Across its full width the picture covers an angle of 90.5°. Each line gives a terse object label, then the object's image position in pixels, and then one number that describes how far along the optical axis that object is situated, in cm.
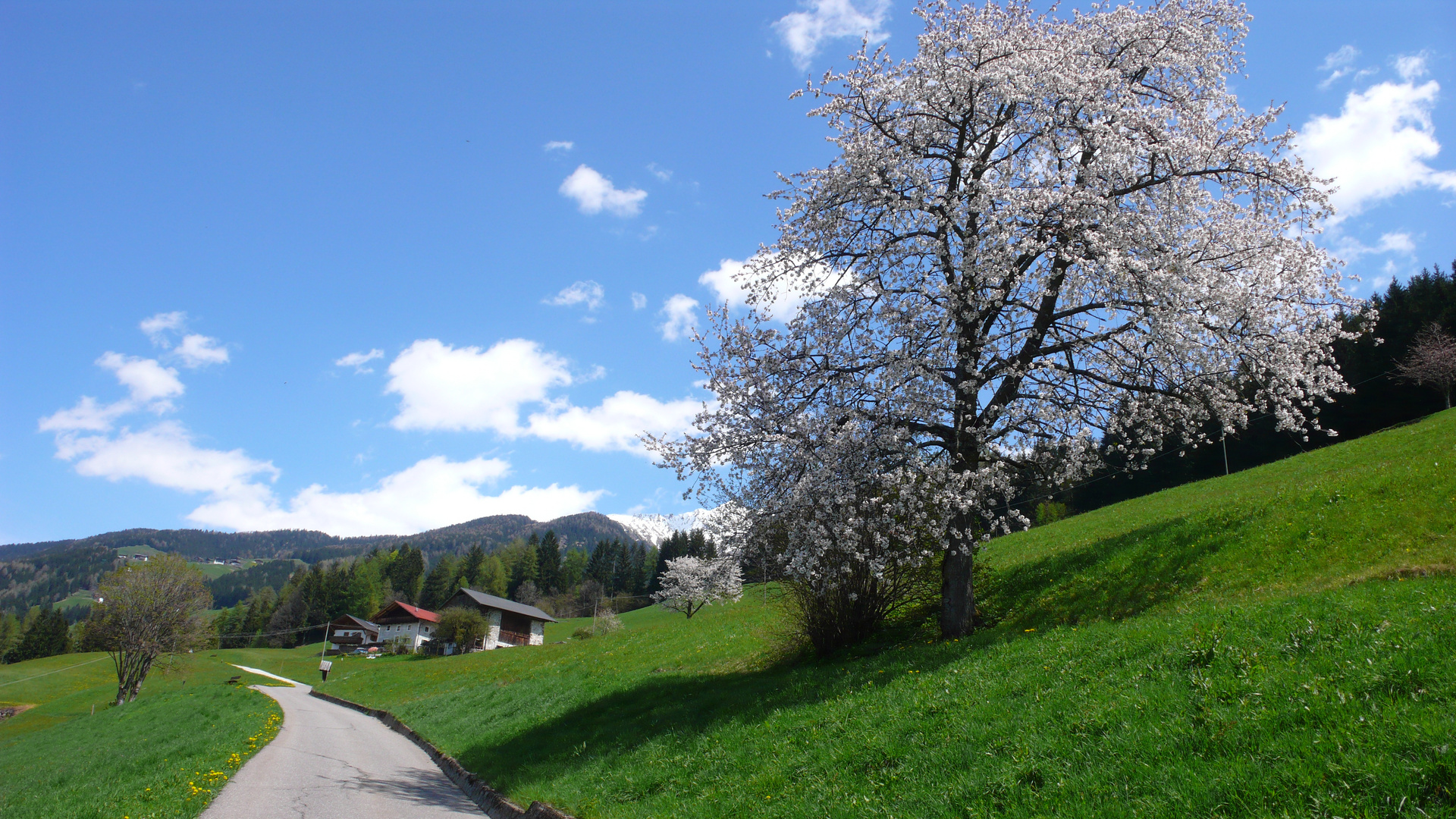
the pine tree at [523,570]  13688
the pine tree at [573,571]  13668
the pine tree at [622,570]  13138
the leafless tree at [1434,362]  3984
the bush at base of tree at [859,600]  1580
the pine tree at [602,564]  13138
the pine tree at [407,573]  14112
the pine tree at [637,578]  12962
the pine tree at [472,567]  14112
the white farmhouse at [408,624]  9494
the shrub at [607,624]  6714
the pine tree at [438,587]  13488
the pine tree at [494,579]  13738
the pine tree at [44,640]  10181
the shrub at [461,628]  7488
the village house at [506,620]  8556
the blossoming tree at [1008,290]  1253
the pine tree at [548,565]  13475
